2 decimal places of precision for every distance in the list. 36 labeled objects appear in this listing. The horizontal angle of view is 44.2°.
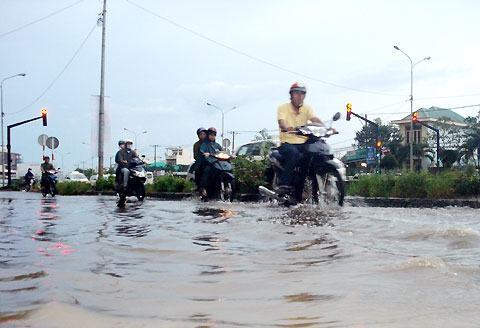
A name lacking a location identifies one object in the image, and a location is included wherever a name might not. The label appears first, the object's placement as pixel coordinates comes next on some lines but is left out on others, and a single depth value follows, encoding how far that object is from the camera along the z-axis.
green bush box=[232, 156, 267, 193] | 13.57
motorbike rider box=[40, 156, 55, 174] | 19.72
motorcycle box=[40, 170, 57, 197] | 19.45
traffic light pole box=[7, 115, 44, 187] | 35.28
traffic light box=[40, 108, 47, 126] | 33.81
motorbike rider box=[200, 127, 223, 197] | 11.75
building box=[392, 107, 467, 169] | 55.50
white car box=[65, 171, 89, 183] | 50.11
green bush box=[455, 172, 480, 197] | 11.37
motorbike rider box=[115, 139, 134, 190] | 11.10
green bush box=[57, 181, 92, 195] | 22.69
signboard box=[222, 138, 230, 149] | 39.97
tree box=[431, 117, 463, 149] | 55.19
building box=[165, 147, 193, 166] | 94.44
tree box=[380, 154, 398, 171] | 51.57
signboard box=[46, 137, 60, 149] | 29.47
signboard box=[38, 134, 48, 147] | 29.70
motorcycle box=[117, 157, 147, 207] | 12.10
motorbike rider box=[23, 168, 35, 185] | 31.23
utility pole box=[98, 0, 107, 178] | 24.33
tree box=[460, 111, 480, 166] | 52.03
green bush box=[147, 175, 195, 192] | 17.16
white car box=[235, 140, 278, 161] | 19.02
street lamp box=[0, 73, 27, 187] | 44.44
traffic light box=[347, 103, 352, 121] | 32.16
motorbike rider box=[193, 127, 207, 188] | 12.14
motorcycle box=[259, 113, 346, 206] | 7.77
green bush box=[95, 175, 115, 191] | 20.71
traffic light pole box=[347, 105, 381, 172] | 32.16
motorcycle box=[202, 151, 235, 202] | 11.59
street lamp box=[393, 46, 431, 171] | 42.11
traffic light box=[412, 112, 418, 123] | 33.94
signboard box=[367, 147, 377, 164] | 48.51
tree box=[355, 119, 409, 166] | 57.19
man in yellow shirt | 8.13
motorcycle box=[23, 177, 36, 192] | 31.08
